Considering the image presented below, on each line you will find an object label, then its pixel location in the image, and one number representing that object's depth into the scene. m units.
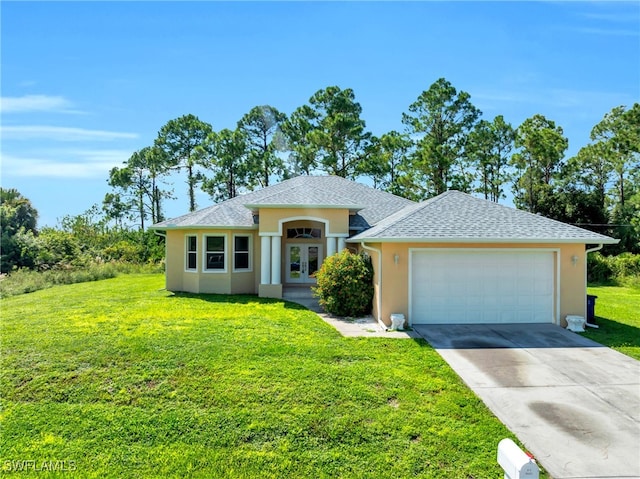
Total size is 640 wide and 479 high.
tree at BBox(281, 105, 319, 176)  34.78
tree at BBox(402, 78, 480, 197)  32.03
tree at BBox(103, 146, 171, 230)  40.25
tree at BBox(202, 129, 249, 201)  36.16
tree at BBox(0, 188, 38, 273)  25.59
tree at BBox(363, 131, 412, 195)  33.62
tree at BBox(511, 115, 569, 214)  30.66
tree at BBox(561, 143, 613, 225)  31.36
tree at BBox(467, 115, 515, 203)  33.34
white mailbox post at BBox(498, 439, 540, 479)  3.07
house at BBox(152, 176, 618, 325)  11.70
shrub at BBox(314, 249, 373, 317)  13.12
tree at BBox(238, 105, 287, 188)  36.38
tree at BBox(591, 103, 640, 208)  28.27
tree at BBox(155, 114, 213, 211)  38.91
